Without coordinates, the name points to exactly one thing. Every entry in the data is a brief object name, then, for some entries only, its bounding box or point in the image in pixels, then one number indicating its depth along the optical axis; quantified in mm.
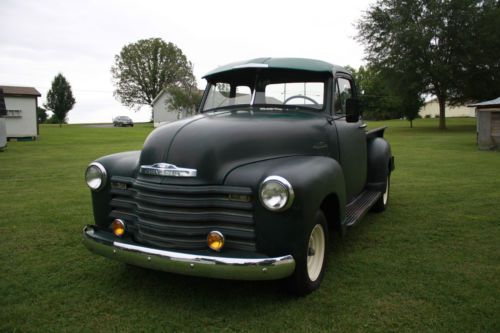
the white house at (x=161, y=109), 49012
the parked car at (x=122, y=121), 48312
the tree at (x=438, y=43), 25703
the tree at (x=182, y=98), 36906
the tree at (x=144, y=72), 55000
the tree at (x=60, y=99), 58906
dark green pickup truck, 2861
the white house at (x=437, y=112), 59869
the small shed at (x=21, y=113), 22047
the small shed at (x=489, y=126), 14867
